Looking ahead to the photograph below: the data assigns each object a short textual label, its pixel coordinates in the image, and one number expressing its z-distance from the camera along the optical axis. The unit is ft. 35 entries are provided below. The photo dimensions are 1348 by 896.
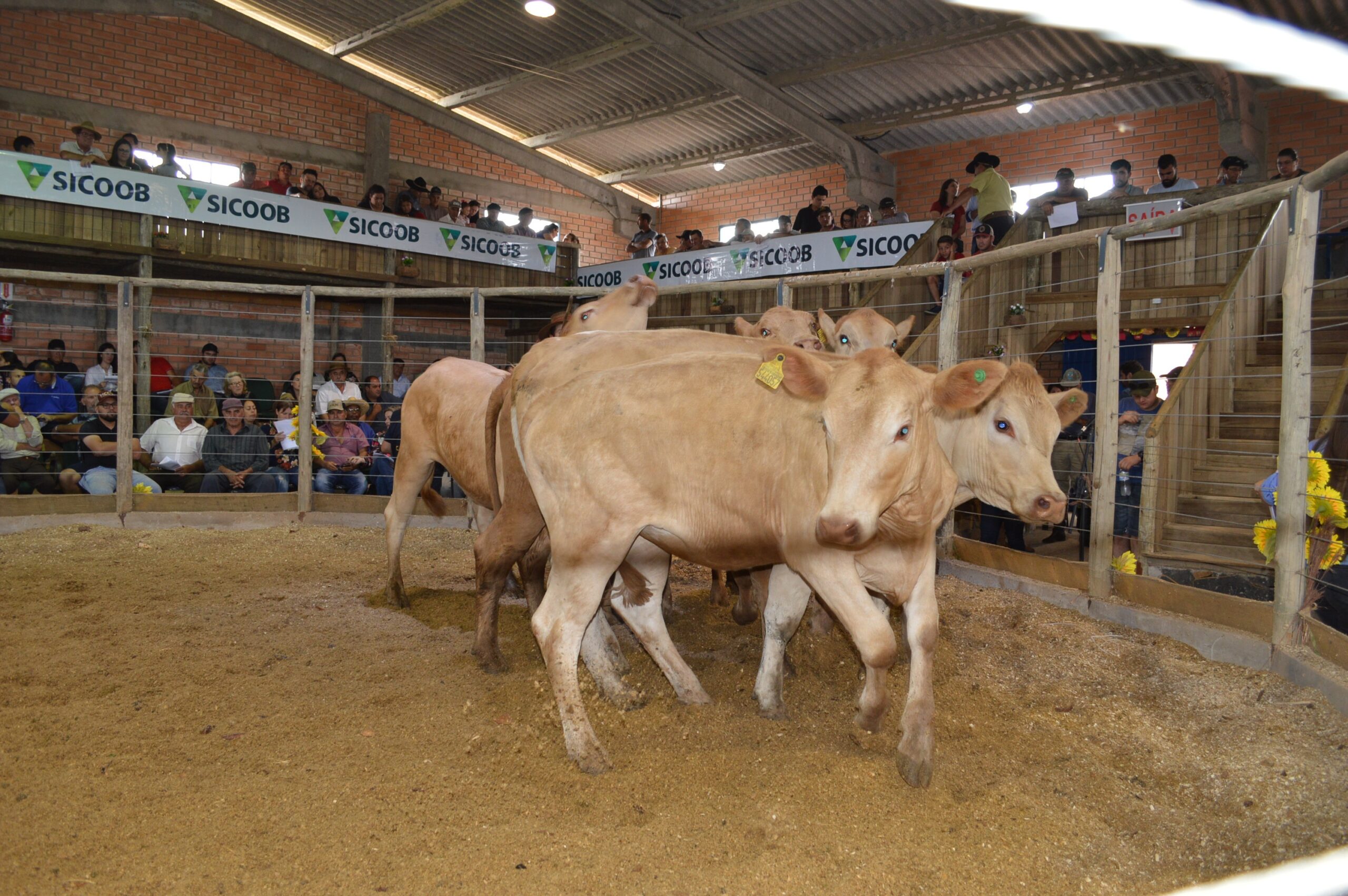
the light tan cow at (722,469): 10.88
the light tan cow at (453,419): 18.79
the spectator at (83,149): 42.42
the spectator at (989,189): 36.40
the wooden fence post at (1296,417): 13.57
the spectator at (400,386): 39.17
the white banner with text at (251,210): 39.50
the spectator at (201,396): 33.42
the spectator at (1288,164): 35.94
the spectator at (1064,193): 38.38
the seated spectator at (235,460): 30.99
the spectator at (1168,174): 39.52
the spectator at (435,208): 54.60
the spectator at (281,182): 48.22
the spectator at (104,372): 32.55
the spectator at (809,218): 49.08
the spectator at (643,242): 58.65
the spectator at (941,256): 33.58
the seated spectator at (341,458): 32.12
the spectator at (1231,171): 39.32
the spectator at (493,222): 55.21
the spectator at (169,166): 44.09
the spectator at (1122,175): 41.52
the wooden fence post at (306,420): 30.30
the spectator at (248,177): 47.24
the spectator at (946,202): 43.09
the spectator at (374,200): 51.11
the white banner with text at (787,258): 41.45
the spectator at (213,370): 37.33
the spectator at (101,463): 29.73
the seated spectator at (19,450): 28.94
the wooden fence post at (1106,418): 17.51
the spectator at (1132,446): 22.39
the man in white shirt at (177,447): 31.37
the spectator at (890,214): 46.34
